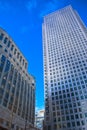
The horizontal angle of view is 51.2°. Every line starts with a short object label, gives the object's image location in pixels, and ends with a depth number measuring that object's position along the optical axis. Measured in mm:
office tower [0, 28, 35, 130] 31676
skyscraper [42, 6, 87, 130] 55870
